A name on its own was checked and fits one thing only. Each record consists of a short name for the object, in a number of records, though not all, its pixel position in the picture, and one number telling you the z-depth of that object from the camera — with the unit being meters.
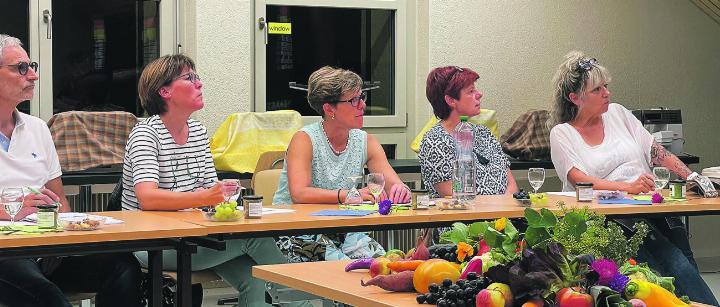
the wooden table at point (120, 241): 3.72
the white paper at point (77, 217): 4.11
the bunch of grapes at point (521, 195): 5.09
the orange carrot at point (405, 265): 2.87
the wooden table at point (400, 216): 4.26
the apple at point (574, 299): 2.32
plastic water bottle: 5.27
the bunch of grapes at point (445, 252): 2.85
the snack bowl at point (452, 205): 4.88
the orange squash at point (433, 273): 2.71
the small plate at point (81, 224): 3.95
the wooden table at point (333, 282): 2.77
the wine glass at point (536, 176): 5.19
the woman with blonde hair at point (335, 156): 4.96
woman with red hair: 5.53
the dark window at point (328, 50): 7.39
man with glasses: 4.16
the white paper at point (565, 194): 5.57
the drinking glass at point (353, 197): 4.86
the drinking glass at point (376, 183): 4.74
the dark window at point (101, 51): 6.81
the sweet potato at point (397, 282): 2.81
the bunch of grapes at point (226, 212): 4.28
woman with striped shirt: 4.58
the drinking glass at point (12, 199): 3.91
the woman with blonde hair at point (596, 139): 5.75
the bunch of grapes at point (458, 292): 2.51
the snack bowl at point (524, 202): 5.05
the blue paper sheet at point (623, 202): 5.14
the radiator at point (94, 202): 6.47
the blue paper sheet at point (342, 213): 4.54
